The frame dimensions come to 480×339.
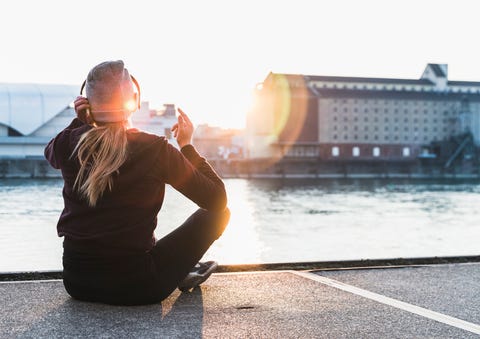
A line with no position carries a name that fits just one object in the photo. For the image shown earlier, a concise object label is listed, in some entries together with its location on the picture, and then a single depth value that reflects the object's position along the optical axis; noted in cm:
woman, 210
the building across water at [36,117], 5916
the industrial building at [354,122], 6391
